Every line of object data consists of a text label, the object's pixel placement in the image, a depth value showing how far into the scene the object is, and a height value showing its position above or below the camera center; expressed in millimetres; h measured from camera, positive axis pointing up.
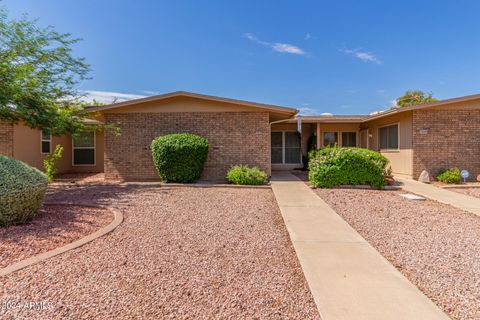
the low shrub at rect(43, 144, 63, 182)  9966 -283
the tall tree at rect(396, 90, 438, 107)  33641 +7623
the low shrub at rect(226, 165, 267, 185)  9461 -682
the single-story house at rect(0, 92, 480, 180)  10656 +1047
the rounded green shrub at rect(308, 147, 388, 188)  8914 -437
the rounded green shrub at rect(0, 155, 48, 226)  4402 -551
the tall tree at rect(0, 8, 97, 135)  7684 +2647
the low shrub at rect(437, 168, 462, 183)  10055 -791
